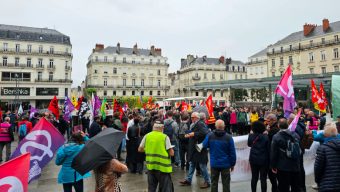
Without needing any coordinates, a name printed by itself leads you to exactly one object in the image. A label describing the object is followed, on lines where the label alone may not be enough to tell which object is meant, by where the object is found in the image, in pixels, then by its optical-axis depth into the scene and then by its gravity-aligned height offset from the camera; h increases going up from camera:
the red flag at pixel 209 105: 13.40 -0.32
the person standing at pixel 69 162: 4.97 -1.10
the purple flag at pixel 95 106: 12.75 -0.29
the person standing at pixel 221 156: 5.87 -1.20
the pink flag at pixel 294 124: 6.19 -0.58
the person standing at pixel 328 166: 4.25 -1.05
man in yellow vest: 5.52 -1.12
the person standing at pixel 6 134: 9.72 -1.16
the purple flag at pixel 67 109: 14.77 -0.48
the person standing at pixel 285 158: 5.31 -1.15
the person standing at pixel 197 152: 7.12 -1.37
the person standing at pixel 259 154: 5.95 -1.18
